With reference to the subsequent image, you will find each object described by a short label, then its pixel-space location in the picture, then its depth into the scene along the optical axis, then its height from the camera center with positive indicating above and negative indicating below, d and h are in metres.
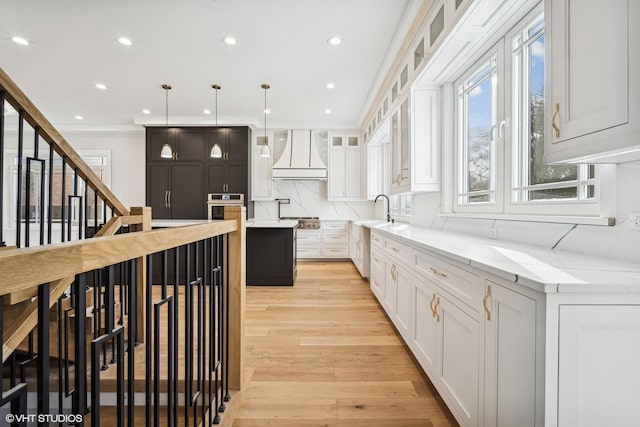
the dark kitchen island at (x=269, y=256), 4.43 -0.61
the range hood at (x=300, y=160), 6.20 +1.05
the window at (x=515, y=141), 1.67 +0.51
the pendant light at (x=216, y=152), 4.80 +0.91
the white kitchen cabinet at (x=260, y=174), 6.46 +0.79
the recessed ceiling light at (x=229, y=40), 3.22 +1.77
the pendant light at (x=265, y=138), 4.49 +1.39
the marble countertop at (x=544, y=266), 0.91 -0.19
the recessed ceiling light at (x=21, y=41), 3.28 +1.79
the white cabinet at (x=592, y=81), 0.97 +0.46
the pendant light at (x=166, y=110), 4.53 +1.78
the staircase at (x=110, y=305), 0.55 -0.31
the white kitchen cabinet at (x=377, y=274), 3.29 -0.68
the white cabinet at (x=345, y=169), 6.57 +0.92
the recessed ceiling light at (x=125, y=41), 3.27 +1.78
